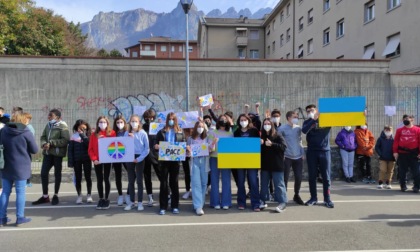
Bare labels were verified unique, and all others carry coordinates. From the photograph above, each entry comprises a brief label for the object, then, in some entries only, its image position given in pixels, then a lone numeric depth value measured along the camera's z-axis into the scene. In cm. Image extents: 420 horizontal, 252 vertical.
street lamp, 1059
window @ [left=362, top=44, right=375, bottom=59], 2562
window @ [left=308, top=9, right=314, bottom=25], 3578
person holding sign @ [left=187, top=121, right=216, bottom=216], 723
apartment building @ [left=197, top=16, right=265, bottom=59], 5162
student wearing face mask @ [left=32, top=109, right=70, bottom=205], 794
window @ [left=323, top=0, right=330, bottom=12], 3278
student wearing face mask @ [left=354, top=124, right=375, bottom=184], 1088
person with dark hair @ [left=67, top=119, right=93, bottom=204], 799
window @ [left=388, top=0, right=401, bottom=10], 2286
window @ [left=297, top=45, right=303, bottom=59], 3807
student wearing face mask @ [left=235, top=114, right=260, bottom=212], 731
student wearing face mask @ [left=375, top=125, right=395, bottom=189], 985
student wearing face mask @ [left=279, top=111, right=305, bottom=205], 778
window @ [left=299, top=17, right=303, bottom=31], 3838
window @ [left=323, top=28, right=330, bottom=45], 3273
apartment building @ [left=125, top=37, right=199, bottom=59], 9750
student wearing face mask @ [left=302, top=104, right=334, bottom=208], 758
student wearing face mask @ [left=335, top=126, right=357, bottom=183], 1086
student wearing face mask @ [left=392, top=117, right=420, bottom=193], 919
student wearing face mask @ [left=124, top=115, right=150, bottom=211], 741
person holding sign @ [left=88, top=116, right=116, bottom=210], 747
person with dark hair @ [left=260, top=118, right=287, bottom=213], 720
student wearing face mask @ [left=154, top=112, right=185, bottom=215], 714
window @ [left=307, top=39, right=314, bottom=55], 3578
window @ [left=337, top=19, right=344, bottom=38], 3032
